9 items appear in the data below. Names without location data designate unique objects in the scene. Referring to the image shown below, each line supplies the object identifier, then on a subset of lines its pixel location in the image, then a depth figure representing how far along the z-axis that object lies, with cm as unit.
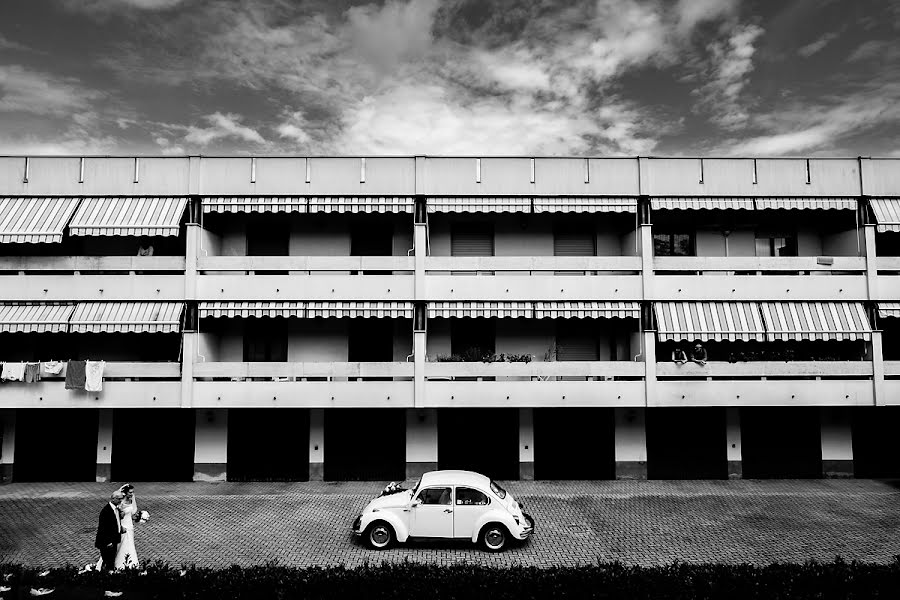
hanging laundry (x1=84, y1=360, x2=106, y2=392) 1806
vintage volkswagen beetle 1316
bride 1130
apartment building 1844
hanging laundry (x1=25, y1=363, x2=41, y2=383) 1806
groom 1100
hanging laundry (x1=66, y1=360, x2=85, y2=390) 1808
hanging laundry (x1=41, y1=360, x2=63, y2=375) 1819
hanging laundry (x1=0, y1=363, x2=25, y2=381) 1798
